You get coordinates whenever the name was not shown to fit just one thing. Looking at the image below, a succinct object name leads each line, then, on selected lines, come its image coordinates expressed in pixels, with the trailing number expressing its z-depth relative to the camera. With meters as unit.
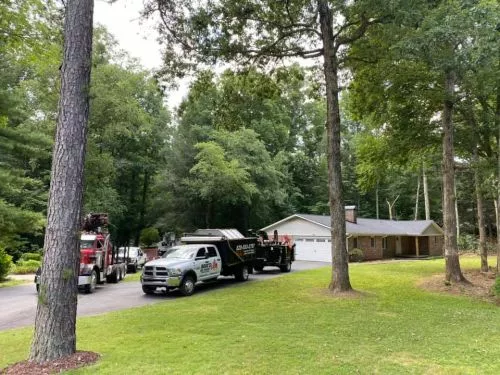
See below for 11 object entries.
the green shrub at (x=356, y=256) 30.85
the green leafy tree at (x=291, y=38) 12.66
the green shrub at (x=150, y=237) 35.25
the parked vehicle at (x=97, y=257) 14.84
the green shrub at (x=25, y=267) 23.37
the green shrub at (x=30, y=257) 26.98
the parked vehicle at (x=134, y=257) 22.88
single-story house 31.83
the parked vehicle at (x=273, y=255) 20.50
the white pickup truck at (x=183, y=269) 13.89
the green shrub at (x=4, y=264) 18.98
